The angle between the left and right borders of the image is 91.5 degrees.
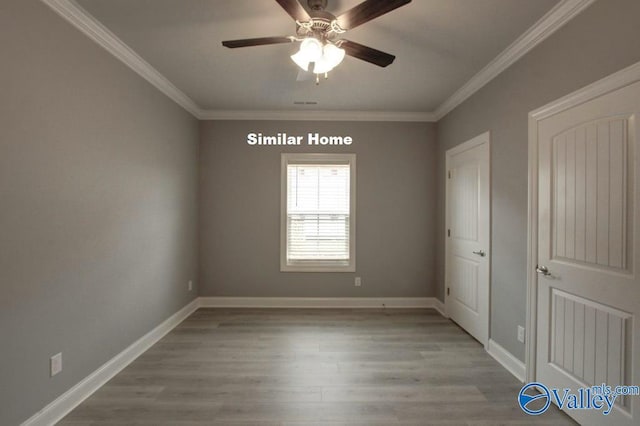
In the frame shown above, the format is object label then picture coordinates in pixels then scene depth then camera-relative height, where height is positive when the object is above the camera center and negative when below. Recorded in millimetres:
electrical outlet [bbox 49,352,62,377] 1982 -981
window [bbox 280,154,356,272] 4414 -36
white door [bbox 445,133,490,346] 3137 -270
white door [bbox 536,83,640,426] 1677 -227
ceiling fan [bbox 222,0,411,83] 1737 +1099
